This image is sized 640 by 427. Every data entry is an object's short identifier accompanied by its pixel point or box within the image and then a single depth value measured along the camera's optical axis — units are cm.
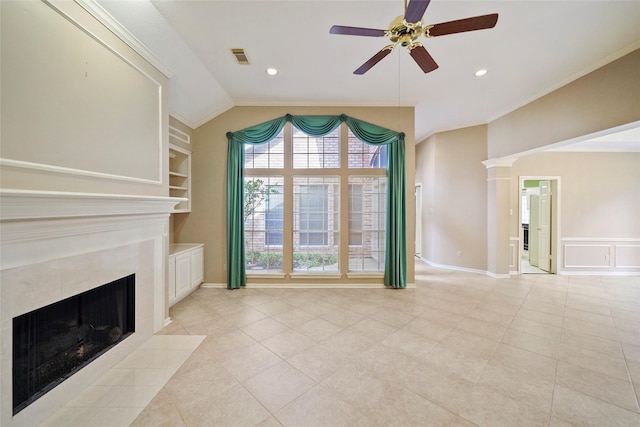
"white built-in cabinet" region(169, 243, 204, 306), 330
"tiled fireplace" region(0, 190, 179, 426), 137
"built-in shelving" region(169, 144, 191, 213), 395
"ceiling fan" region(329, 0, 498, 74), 157
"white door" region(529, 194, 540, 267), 564
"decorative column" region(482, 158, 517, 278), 480
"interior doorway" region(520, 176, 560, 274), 505
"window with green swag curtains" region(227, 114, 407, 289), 401
